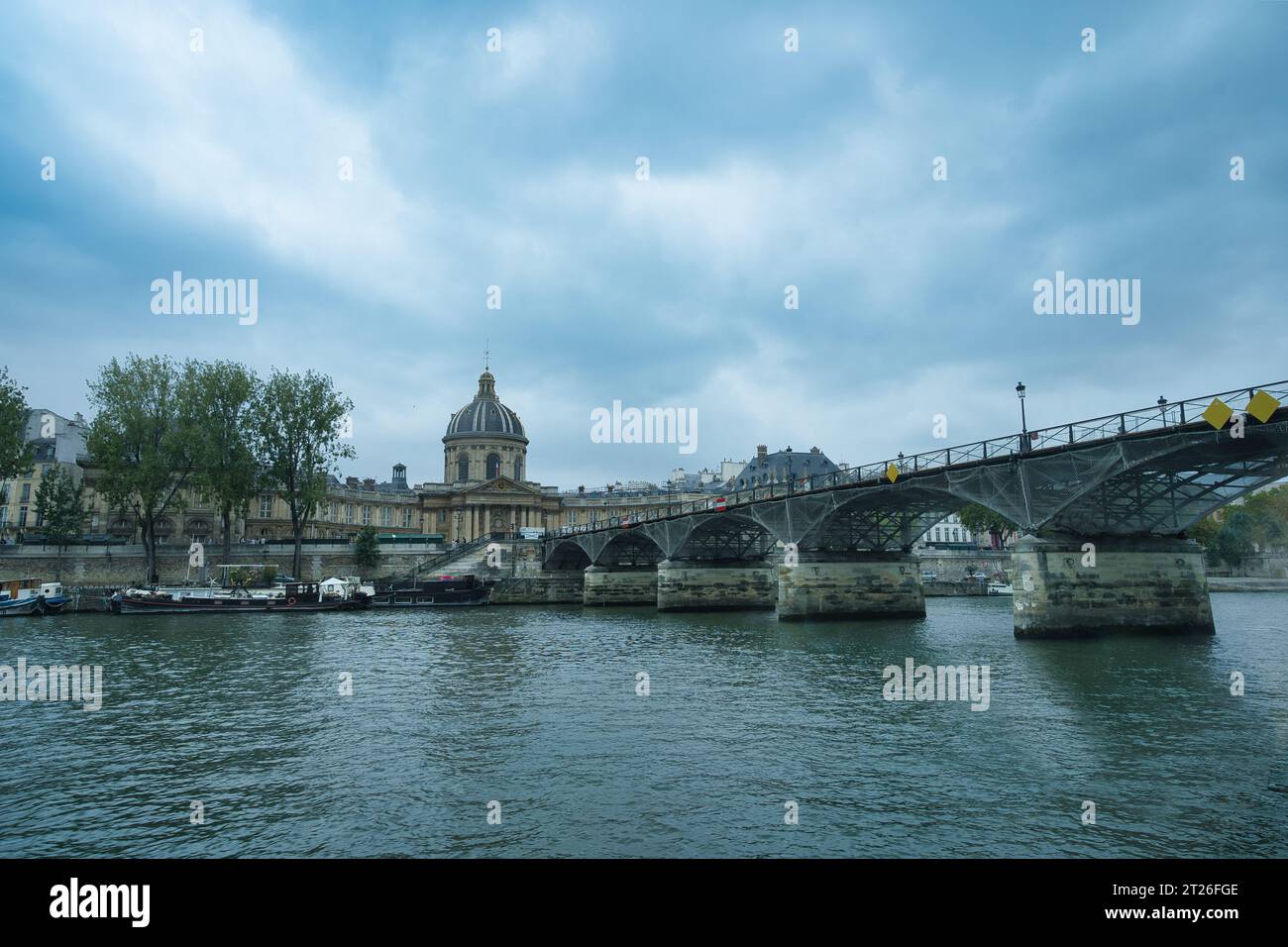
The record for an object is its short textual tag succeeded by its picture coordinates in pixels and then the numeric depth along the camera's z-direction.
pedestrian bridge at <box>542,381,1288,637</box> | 29.83
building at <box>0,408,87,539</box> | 87.31
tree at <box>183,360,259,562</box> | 65.25
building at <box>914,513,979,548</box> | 144.75
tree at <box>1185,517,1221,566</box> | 104.62
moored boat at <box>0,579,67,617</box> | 56.31
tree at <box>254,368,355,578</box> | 67.69
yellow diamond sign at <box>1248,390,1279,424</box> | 25.81
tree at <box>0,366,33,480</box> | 57.12
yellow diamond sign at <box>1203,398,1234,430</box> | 26.69
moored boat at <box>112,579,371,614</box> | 58.47
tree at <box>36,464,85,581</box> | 75.12
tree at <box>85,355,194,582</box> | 63.72
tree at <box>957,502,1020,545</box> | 101.62
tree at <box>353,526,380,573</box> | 84.44
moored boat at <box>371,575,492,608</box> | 69.38
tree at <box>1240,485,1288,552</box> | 105.31
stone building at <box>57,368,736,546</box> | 125.38
